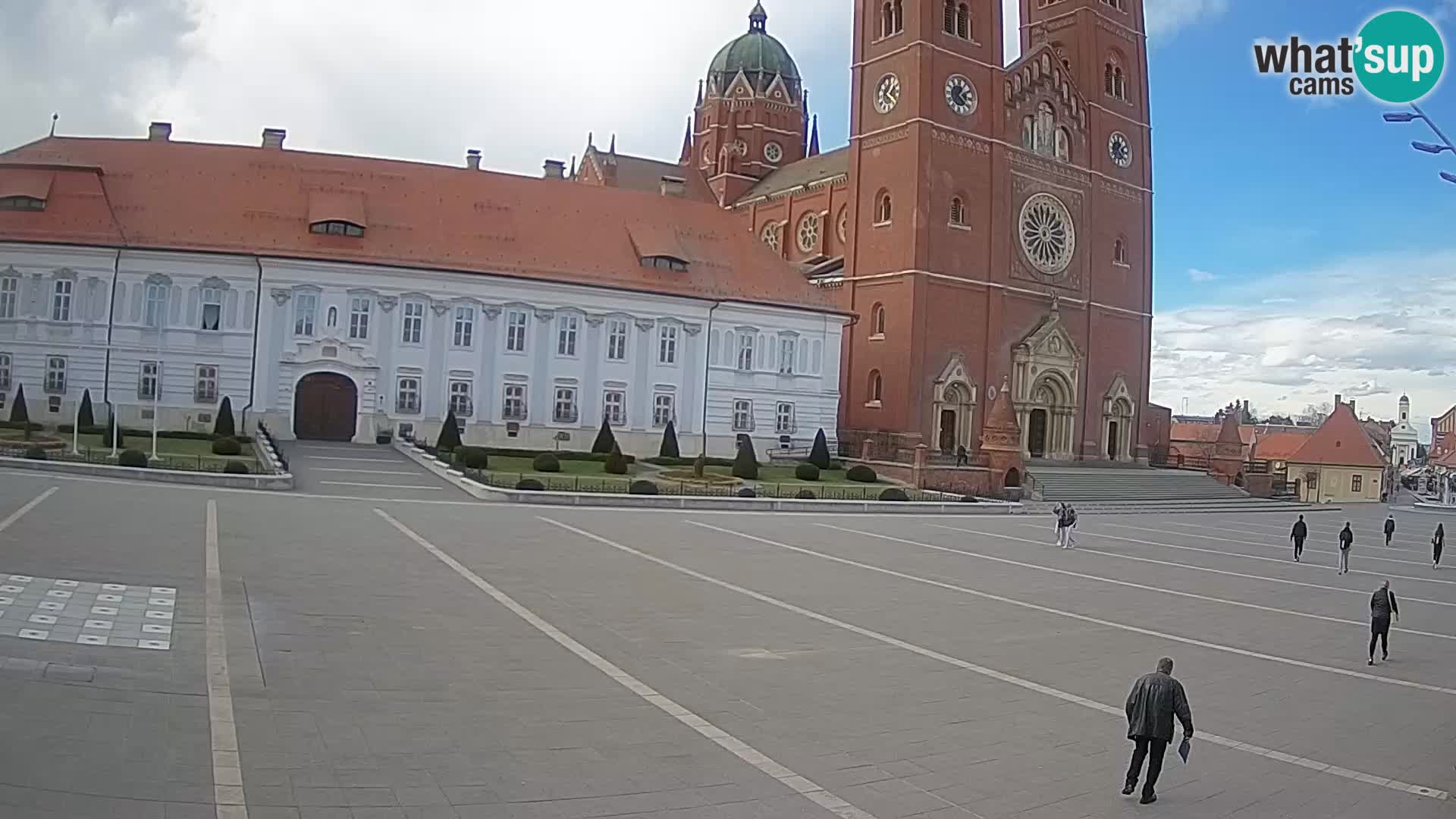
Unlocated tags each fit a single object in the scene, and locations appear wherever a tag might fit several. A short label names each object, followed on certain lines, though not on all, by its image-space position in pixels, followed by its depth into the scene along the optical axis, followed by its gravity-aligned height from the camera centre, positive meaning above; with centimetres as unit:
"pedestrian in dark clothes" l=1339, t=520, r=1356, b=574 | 2762 -146
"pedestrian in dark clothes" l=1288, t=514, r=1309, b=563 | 3029 -142
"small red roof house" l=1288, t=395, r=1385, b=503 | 8762 +96
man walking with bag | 909 -194
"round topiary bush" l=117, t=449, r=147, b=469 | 3105 -88
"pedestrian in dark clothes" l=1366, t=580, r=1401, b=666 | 1563 -171
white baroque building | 4528 +569
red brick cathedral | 5766 +1309
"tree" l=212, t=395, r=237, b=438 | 4138 +26
